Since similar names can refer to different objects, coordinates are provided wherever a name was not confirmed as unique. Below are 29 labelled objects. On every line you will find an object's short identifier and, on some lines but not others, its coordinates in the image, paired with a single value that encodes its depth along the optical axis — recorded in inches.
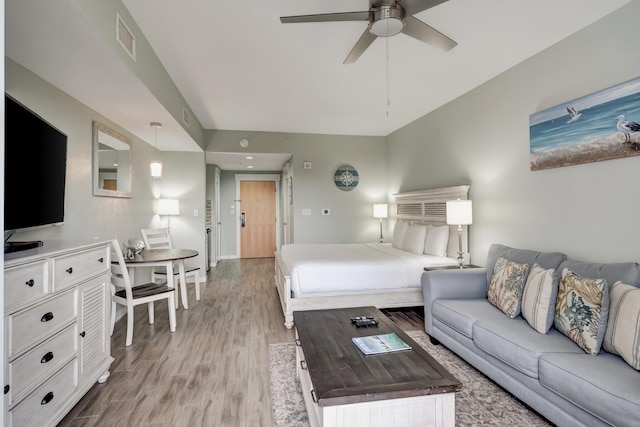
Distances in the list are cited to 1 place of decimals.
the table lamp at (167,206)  184.5
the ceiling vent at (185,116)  145.2
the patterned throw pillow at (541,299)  76.5
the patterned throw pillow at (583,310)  66.3
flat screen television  61.4
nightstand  131.0
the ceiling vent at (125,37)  75.8
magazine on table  67.5
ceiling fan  67.1
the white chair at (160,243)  159.3
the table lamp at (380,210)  209.0
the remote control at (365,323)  82.6
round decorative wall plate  218.4
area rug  70.1
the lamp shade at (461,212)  127.6
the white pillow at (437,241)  144.2
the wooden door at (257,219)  303.4
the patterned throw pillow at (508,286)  87.0
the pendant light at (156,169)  152.8
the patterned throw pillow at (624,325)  59.6
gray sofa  55.6
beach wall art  79.4
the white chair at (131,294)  110.3
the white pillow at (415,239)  154.6
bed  126.6
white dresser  54.1
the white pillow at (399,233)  172.9
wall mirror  116.5
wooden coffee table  53.6
